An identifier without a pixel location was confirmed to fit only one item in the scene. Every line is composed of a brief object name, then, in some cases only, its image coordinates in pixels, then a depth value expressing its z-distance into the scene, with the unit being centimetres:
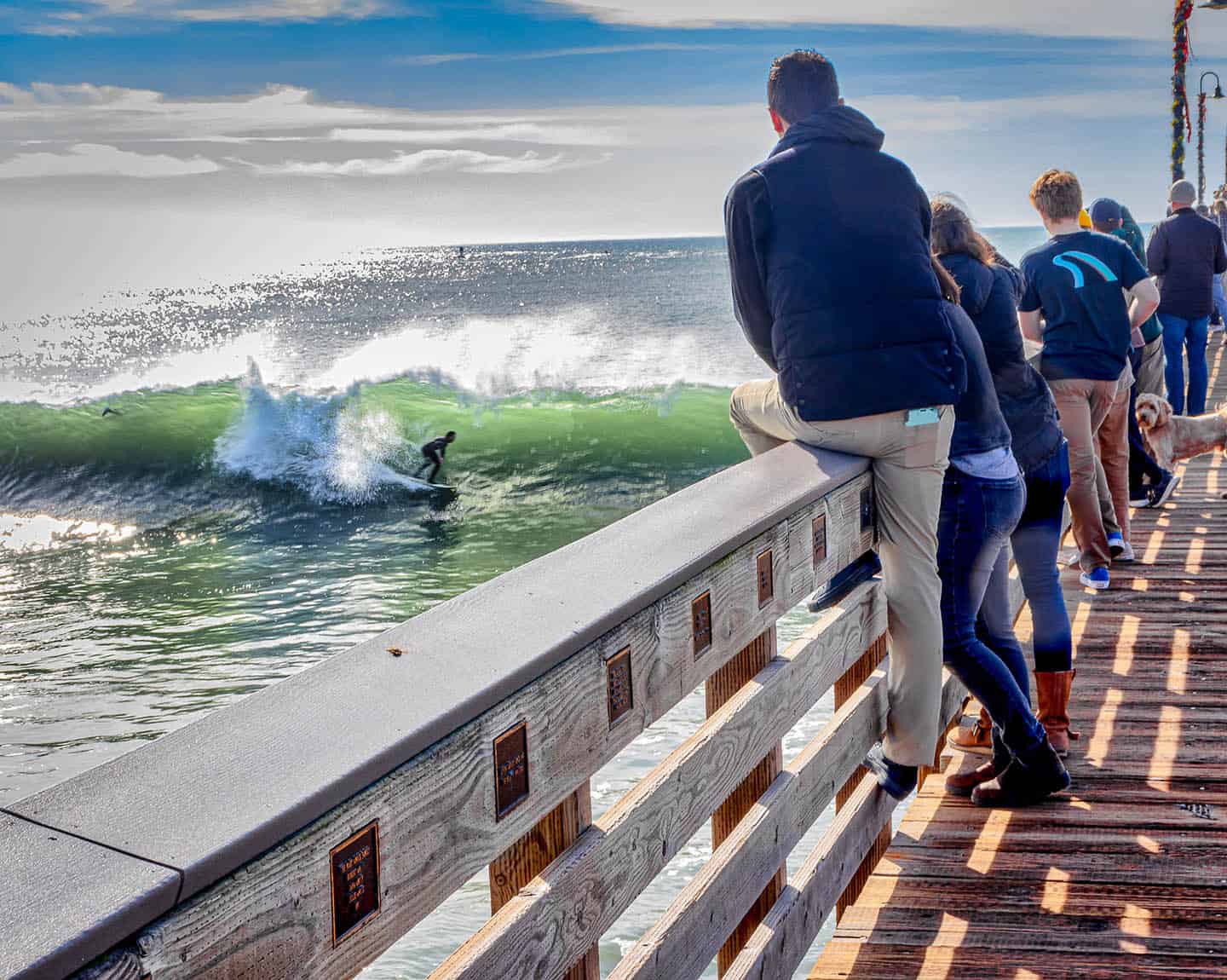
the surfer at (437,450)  2328
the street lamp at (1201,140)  3922
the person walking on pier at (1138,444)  732
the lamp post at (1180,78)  2197
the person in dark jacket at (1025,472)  356
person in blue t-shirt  534
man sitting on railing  292
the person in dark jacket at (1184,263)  927
